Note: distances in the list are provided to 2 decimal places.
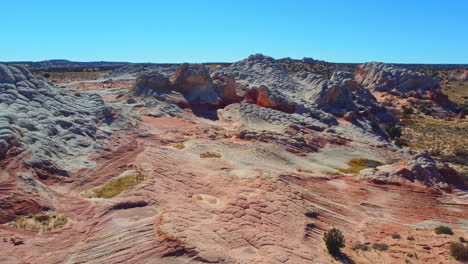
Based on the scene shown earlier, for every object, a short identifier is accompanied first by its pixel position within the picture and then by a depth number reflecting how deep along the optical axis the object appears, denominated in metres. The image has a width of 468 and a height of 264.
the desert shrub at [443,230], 20.27
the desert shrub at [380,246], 18.40
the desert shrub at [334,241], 16.95
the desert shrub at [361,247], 18.09
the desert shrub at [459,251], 17.50
